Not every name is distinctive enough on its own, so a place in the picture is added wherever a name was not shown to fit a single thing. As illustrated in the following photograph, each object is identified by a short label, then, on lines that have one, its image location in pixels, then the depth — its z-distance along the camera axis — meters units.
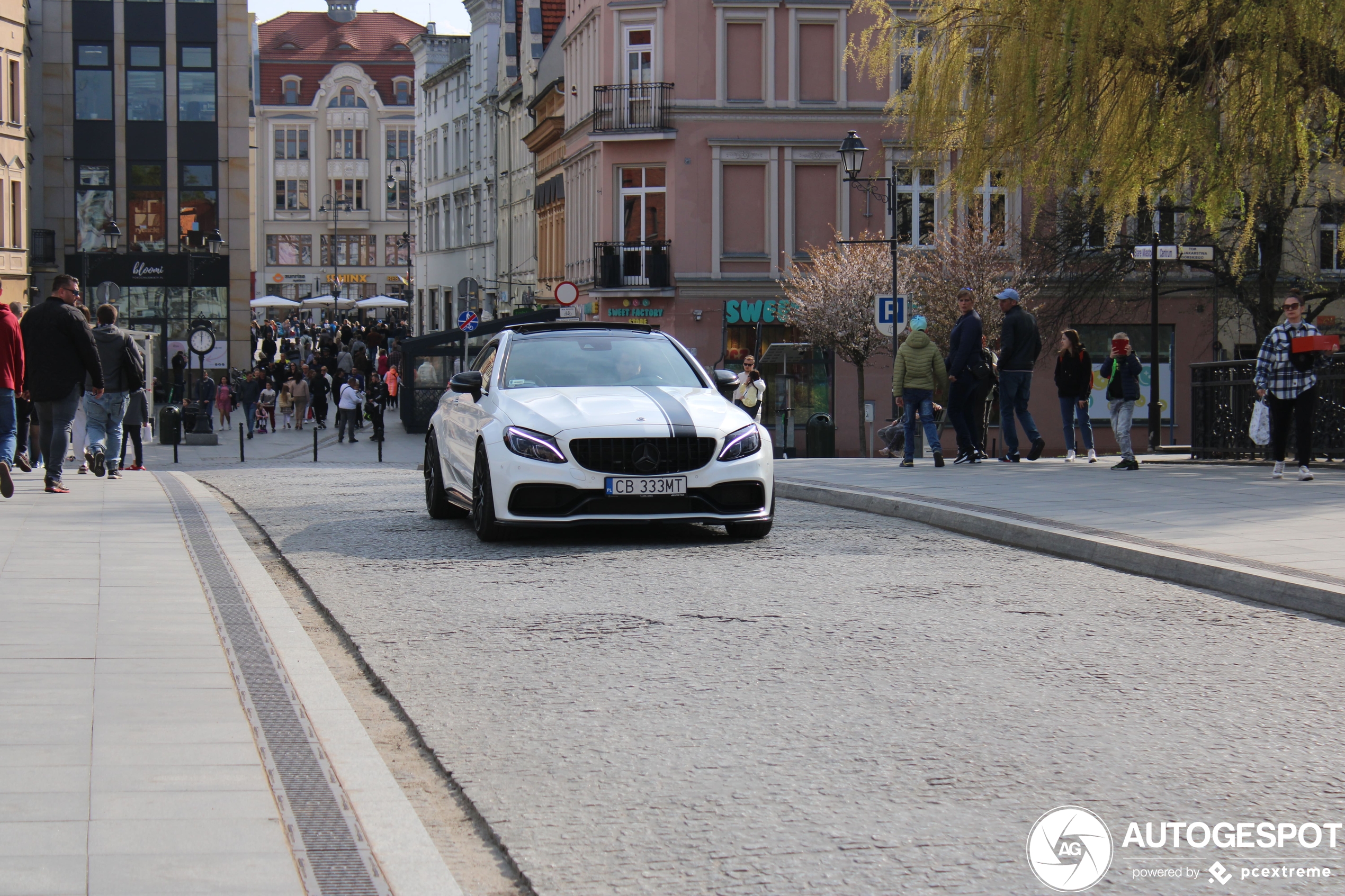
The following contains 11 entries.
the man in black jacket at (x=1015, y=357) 19.64
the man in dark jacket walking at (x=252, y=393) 45.12
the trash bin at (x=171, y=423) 31.19
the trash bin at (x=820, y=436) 36.16
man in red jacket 14.57
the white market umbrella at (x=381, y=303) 74.06
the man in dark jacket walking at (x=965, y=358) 19.28
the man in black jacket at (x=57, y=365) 15.59
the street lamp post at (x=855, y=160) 31.28
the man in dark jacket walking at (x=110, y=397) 18.05
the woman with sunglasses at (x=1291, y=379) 15.41
